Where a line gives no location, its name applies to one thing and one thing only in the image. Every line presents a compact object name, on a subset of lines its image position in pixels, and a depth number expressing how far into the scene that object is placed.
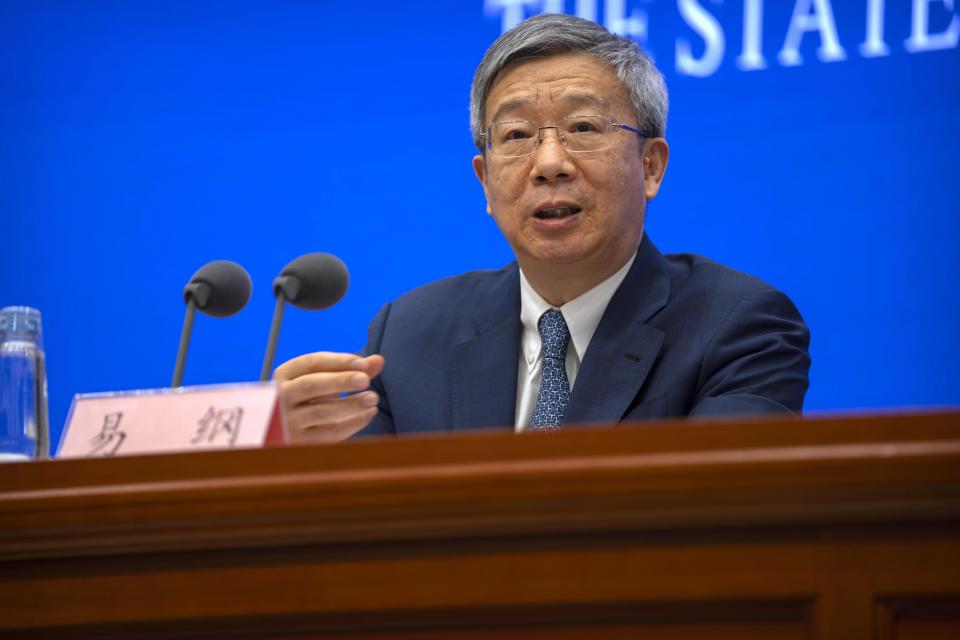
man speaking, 4.65
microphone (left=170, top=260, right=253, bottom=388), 4.49
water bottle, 4.44
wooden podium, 3.43
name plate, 4.26
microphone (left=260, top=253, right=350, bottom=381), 4.48
